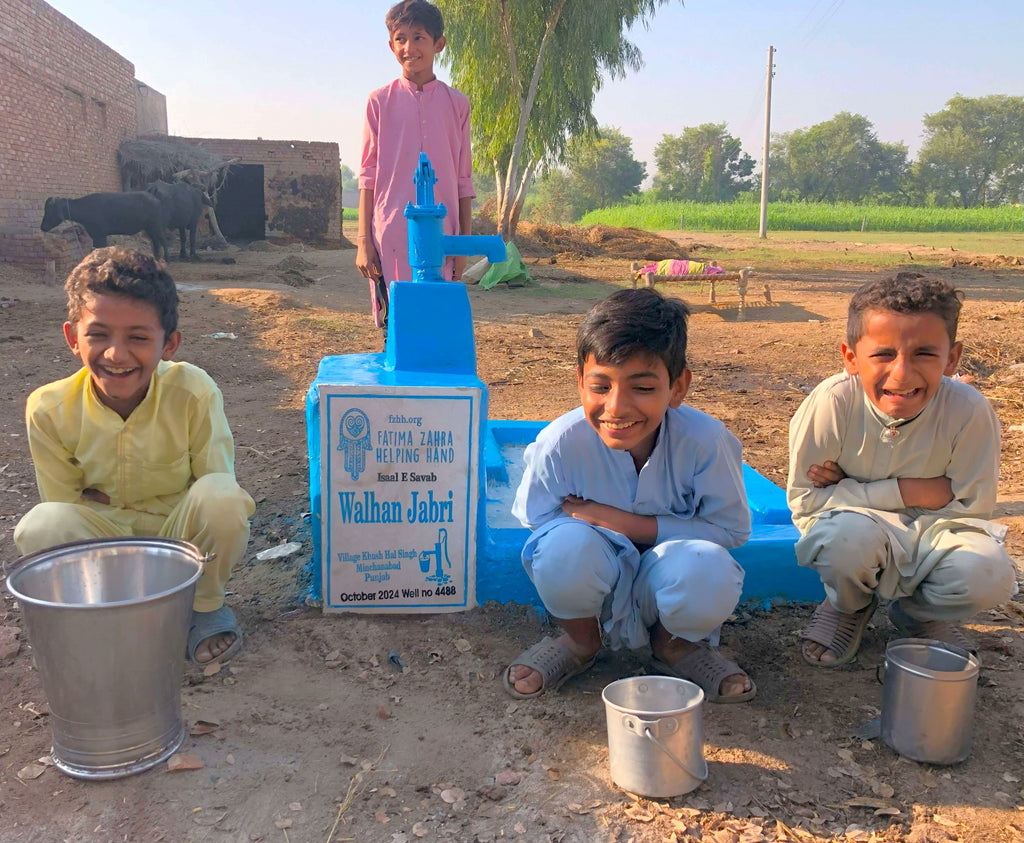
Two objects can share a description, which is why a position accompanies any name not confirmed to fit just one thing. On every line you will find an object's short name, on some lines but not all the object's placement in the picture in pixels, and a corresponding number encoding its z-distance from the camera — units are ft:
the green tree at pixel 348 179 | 485.15
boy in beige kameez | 7.22
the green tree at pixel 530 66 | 53.21
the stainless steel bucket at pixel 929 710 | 6.09
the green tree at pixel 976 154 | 237.25
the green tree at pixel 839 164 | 237.45
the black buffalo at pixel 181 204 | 49.26
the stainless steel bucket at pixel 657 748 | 5.63
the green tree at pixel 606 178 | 247.09
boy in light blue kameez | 6.82
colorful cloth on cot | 35.91
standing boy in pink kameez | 11.85
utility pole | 96.78
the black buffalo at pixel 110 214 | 43.24
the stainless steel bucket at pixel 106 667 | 5.76
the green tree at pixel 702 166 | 244.22
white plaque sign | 8.20
